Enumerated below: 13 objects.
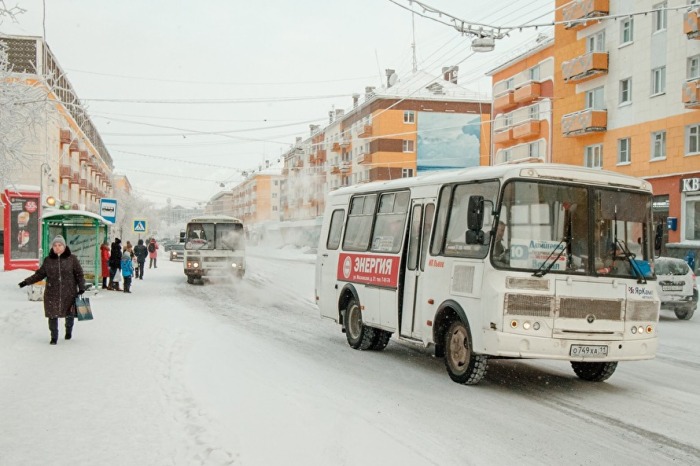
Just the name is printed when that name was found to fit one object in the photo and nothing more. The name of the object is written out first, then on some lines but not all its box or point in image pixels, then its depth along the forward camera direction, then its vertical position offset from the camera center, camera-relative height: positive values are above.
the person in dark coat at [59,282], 11.35 -0.82
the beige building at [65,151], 24.03 +7.08
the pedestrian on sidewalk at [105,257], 24.12 -0.88
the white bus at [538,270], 8.34 -0.40
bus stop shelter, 21.45 -0.11
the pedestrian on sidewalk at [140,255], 31.53 -1.05
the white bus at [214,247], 28.53 -0.57
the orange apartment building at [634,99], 31.69 +6.99
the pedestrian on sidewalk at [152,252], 40.16 -1.15
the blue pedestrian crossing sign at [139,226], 34.47 +0.26
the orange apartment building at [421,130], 69.69 +10.39
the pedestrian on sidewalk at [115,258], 23.91 -0.90
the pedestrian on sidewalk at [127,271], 23.91 -1.32
